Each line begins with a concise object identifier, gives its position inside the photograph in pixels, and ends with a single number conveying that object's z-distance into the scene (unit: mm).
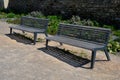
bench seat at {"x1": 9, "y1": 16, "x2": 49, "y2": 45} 3702
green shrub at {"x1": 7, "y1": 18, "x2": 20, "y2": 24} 5756
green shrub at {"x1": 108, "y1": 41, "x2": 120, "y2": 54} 3330
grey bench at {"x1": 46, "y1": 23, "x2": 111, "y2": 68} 2740
